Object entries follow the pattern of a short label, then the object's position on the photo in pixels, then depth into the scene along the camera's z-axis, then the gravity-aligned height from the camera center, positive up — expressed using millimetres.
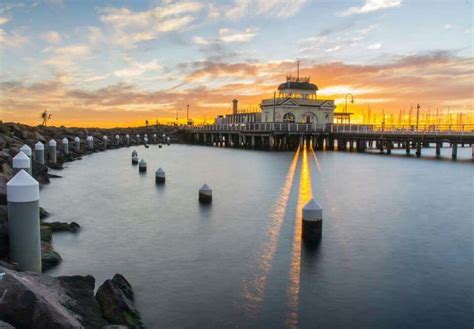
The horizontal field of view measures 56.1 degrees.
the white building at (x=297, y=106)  78250 +5259
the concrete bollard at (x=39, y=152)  30125 -1308
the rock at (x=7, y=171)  18188 -1629
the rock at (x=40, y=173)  26641 -2404
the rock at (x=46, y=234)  13295 -3047
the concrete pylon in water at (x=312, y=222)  14938 -2984
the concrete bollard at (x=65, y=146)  44500 -1265
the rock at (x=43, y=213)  17891 -3266
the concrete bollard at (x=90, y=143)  59284 -1240
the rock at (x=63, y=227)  15681 -3350
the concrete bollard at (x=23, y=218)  8906 -1704
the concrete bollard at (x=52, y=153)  36156 -1604
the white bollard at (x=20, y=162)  17953 -1158
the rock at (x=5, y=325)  5616 -2438
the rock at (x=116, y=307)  8117 -3265
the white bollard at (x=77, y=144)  52438 -1246
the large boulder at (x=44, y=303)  5992 -2500
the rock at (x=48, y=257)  11531 -3286
